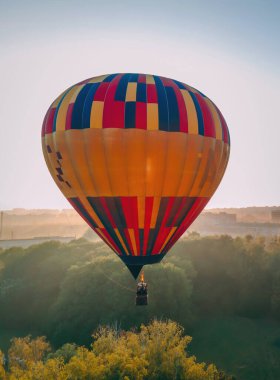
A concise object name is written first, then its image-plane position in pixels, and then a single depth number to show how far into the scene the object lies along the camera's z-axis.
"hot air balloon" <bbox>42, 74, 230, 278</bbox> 16.33
